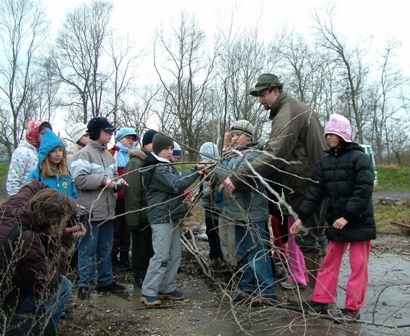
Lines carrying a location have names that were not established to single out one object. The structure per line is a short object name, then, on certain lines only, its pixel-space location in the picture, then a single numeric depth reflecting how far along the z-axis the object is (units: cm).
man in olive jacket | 366
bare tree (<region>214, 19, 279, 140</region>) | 1512
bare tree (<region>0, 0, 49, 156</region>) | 2297
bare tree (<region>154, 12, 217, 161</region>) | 1552
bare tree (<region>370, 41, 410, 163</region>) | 2922
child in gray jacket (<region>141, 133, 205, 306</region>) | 389
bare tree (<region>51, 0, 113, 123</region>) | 2300
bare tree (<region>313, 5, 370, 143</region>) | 2638
